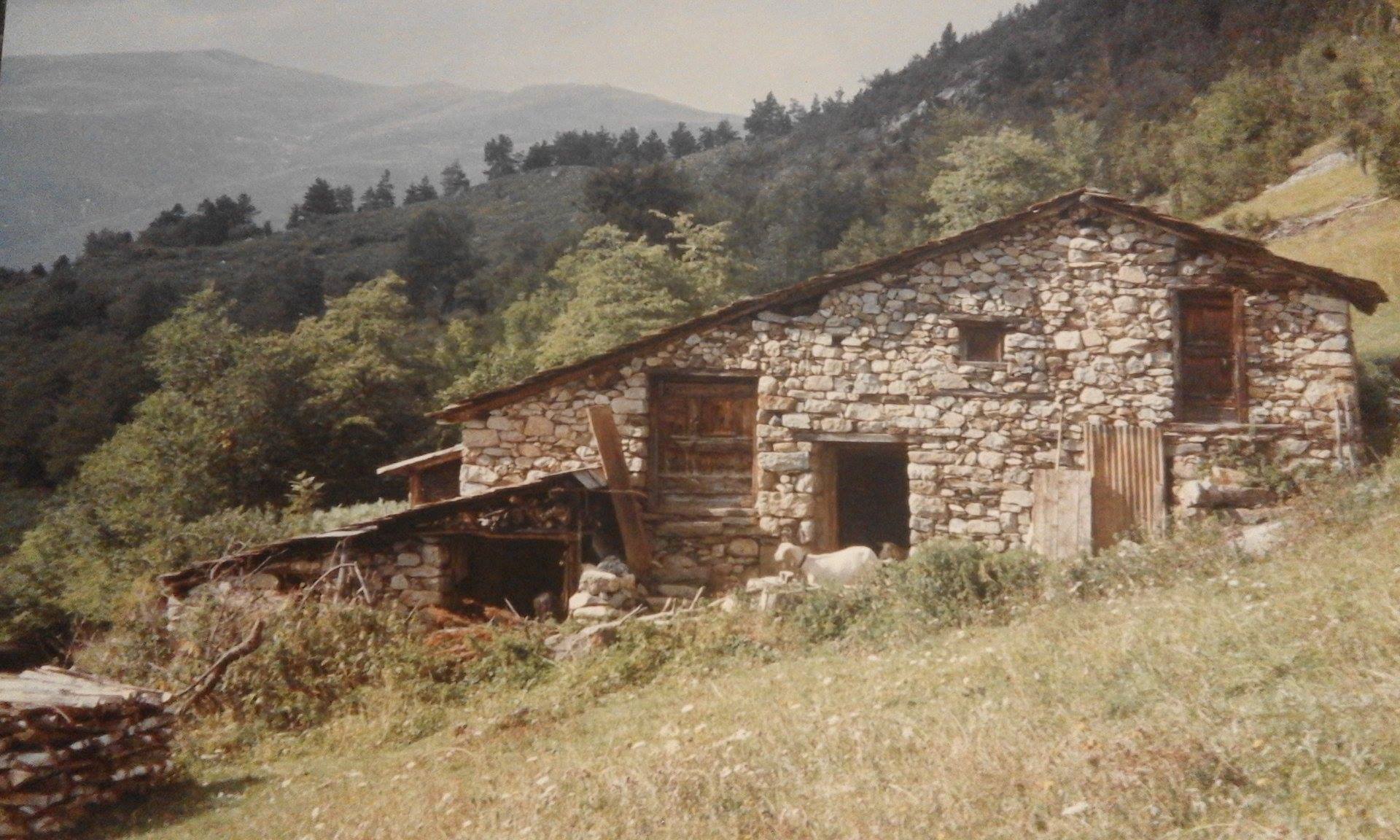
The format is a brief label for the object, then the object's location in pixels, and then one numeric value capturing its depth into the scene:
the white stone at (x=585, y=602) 12.18
